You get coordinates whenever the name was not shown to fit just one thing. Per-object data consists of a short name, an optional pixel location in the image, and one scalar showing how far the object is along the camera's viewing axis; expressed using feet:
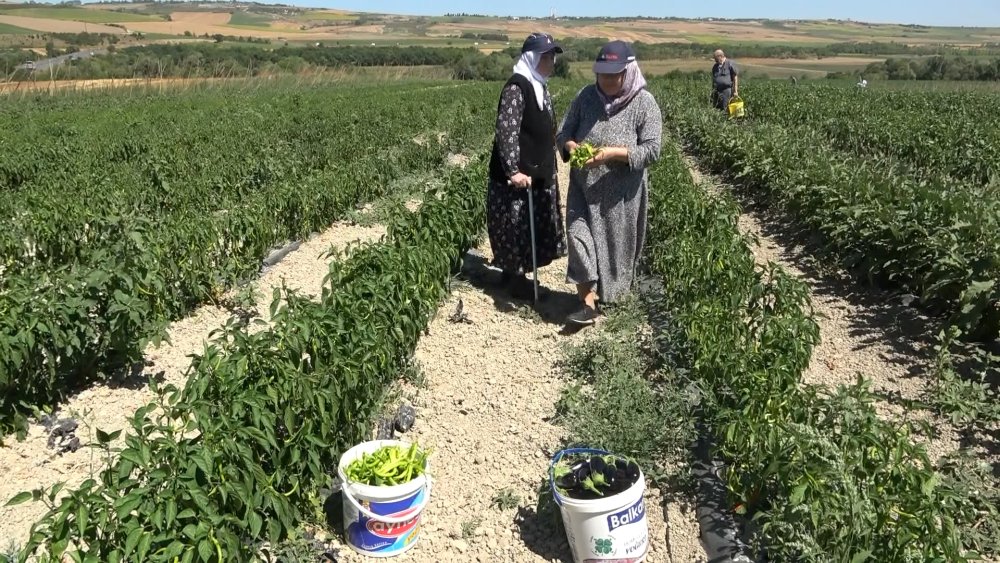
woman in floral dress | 17.92
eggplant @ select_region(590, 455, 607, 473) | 10.28
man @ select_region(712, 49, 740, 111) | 53.42
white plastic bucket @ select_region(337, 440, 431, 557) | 10.02
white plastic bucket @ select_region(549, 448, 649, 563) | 9.38
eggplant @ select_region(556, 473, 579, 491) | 10.14
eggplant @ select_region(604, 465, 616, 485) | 10.10
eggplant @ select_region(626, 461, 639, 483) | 9.98
